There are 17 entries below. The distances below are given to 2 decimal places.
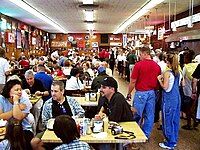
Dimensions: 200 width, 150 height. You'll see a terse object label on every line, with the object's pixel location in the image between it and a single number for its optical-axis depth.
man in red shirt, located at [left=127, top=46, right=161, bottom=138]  5.59
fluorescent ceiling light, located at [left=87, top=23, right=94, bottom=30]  22.66
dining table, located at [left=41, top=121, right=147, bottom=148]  3.44
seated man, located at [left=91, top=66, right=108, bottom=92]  6.91
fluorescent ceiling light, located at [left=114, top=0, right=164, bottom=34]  11.95
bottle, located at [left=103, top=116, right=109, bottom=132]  3.66
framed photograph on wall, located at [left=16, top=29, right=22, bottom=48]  18.25
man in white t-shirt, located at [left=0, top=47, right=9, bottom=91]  7.95
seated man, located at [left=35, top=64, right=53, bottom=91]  7.19
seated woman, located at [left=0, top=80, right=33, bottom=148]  4.20
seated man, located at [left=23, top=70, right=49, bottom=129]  6.37
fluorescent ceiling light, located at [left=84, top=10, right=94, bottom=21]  15.37
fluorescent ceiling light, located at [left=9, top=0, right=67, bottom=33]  12.26
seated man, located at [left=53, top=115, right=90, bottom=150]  2.71
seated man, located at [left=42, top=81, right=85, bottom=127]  4.36
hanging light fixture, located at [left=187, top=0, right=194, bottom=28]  11.86
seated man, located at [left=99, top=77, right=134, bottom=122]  4.07
